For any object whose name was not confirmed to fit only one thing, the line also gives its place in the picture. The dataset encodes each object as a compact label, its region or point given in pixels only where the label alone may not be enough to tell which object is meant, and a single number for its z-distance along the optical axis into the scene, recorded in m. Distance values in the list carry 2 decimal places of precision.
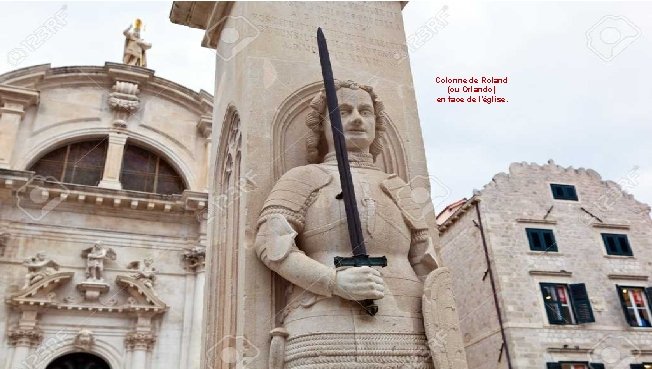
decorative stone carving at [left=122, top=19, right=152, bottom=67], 24.03
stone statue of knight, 3.52
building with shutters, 20.53
